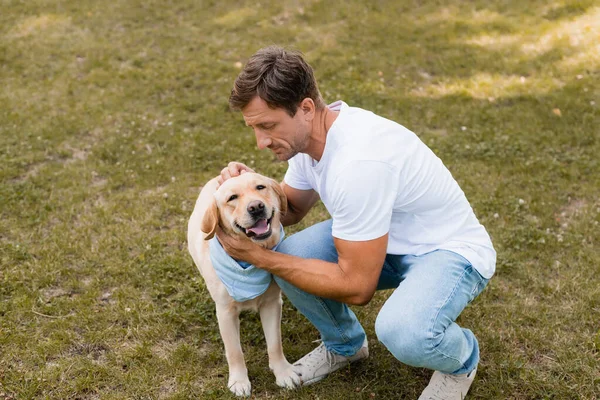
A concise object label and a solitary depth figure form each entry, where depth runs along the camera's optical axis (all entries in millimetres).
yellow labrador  3051
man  2764
